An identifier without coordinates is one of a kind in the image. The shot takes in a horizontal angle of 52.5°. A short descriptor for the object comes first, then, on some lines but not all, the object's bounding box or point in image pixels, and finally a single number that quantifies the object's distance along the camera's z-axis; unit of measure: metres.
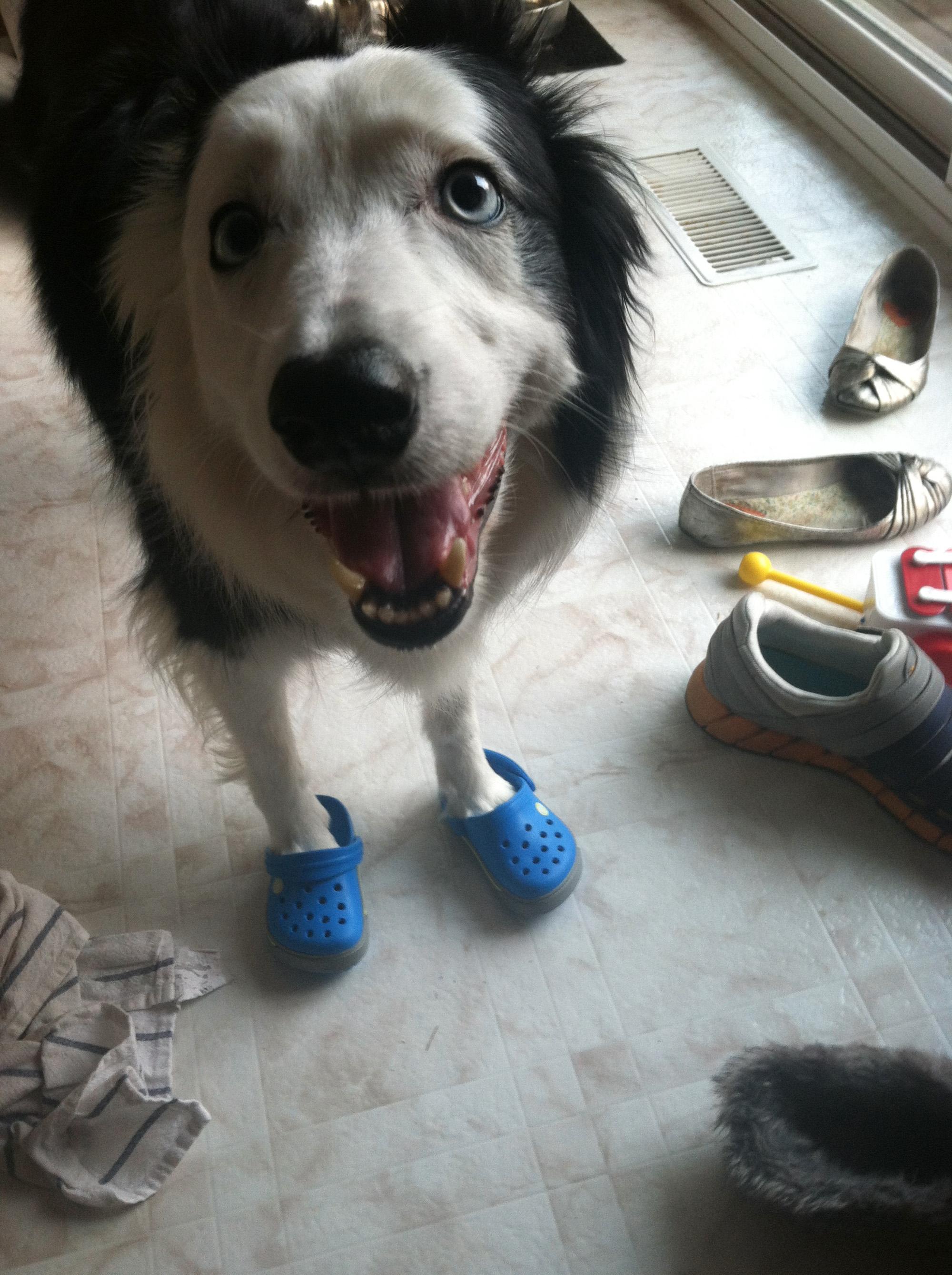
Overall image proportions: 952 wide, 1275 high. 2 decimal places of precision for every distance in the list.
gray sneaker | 1.35
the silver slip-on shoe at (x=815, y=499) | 1.77
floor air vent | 2.42
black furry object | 1.02
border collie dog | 0.82
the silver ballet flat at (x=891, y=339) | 2.01
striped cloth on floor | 1.15
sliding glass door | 2.50
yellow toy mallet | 1.67
